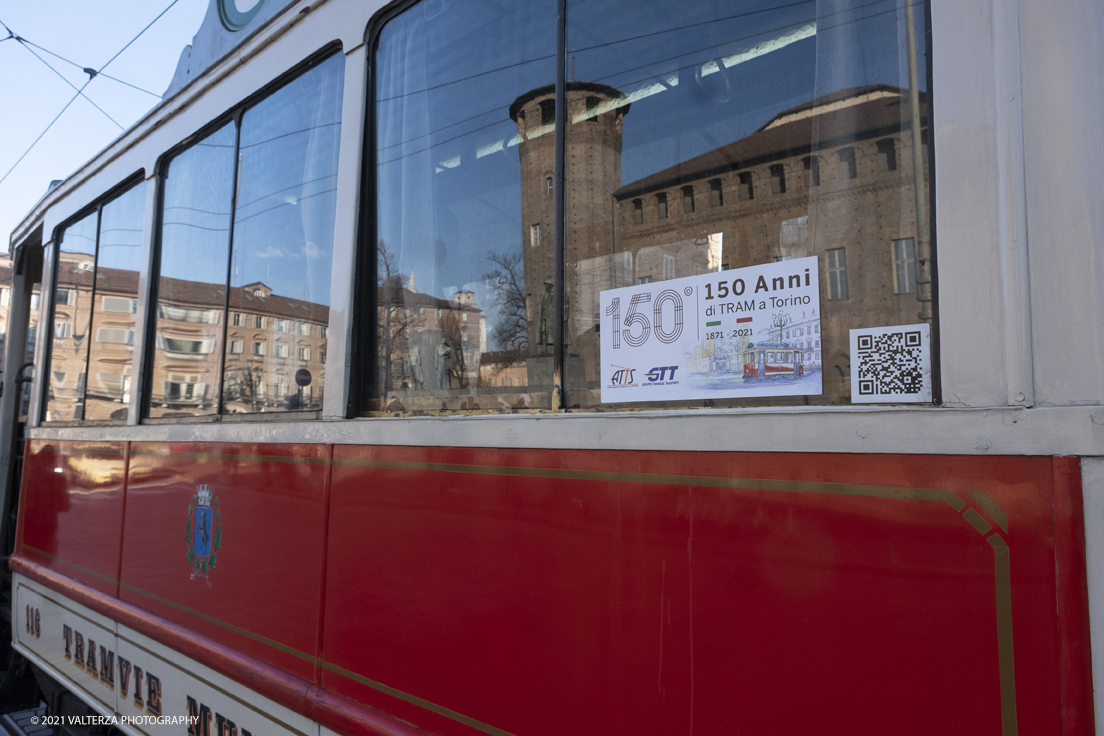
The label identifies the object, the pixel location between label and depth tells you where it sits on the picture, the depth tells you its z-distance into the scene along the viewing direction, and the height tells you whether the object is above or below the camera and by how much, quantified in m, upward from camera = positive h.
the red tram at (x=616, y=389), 1.10 +0.08
